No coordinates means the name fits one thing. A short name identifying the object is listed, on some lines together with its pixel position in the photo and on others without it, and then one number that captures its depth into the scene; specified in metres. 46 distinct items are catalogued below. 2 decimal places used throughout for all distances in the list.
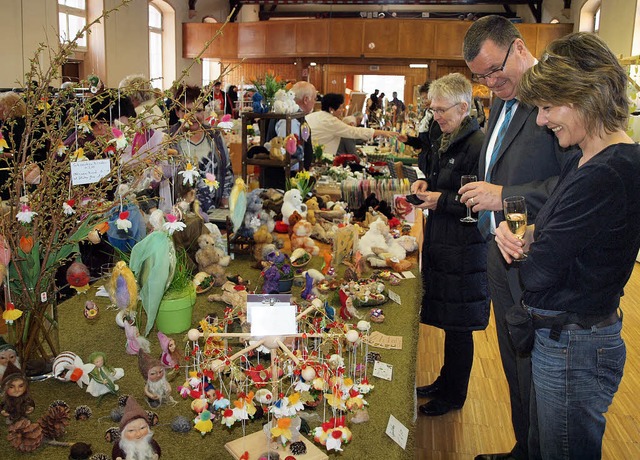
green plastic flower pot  2.07
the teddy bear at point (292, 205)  3.32
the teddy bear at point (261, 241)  2.88
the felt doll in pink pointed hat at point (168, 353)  1.77
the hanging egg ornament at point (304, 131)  4.16
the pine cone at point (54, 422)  1.45
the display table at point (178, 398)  1.47
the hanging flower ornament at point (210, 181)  2.05
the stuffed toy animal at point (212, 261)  2.54
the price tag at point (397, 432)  1.54
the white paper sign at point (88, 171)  1.63
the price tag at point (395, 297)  2.45
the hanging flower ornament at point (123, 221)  1.70
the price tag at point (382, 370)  1.84
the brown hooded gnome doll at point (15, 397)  1.44
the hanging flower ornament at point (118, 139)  1.68
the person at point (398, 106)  9.41
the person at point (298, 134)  4.09
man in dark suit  2.02
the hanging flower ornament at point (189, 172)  1.88
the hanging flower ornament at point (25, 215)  1.57
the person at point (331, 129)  5.69
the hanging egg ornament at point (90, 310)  2.06
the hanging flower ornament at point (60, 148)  1.67
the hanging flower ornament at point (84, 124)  1.77
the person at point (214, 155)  3.48
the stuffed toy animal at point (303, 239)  3.03
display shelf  3.81
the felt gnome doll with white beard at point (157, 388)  1.61
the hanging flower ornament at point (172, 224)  1.89
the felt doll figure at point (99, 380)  1.67
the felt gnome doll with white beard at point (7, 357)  1.60
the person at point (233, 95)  9.78
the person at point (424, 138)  3.27
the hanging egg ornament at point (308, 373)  1.36
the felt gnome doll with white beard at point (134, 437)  1.31
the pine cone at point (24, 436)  1.41
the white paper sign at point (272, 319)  1.39
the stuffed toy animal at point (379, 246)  2.91
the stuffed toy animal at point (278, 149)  3.79
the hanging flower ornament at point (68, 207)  1.67
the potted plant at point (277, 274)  2.35
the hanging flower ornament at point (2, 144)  1.58
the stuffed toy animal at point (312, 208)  3.41
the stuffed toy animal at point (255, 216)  2.98
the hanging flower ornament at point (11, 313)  1.59
